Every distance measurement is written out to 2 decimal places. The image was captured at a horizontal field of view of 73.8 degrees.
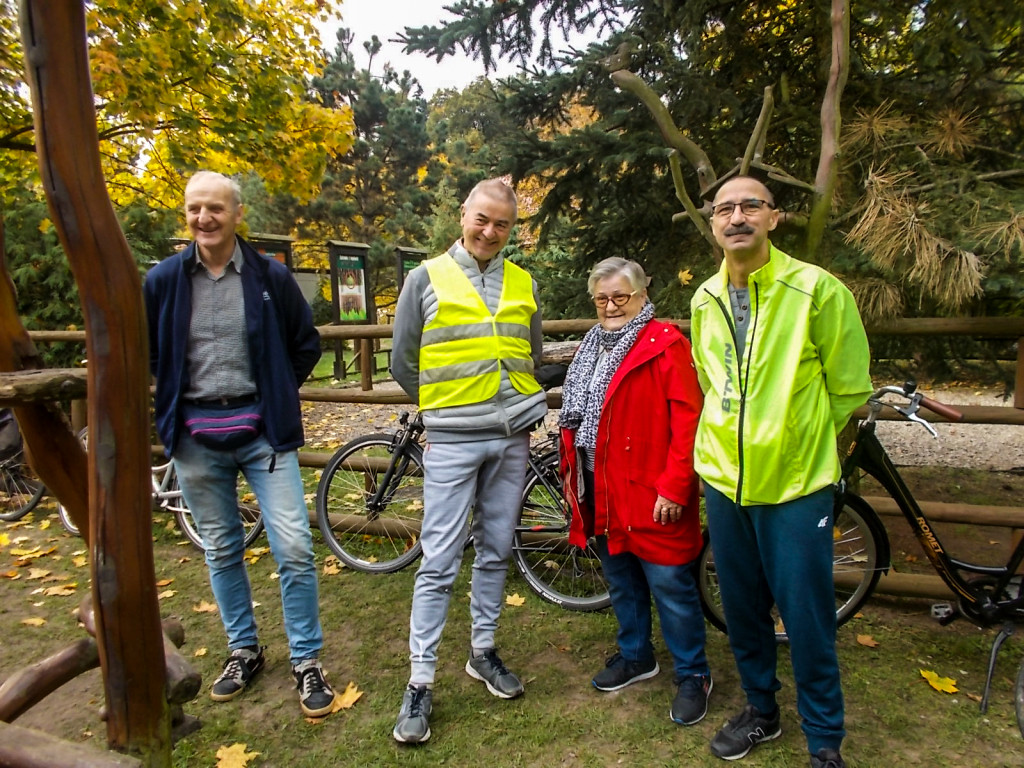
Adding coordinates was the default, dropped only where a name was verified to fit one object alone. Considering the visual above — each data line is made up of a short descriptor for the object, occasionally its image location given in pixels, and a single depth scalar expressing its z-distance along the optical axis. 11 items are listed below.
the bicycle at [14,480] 5.48
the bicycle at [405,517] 3.66
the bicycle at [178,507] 4.52
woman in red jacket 2.50
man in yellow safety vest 2.61
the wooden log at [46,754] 1.55
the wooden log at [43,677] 1.84
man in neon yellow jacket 2.09
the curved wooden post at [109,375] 1.51
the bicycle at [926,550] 2.71
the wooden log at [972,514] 3.20
